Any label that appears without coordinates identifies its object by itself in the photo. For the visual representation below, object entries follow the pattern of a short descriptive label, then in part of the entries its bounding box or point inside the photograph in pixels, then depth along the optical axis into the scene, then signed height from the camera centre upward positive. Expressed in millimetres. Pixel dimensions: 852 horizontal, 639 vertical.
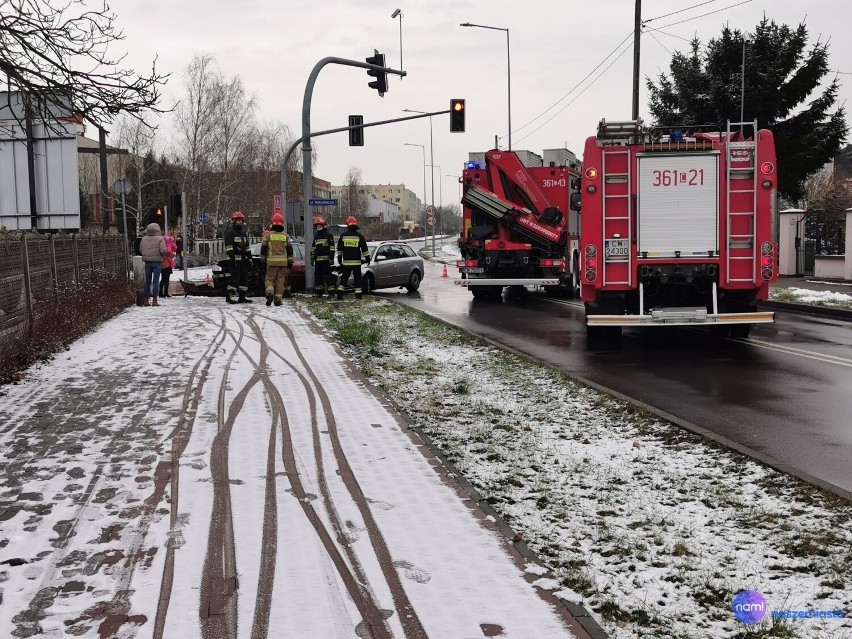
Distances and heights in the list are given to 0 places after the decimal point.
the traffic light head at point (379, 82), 22500 +4812
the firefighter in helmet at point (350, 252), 19688 +230
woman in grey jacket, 18078 +229
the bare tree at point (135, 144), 61859 +9337
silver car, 23648 -201
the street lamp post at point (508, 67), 41312 +9588
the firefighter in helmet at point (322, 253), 20172 +211
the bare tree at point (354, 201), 120950 +9367
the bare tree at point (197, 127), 53531 +8723
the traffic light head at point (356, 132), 24689 +3871
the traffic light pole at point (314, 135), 24250 +3595
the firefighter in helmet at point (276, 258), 17766 +94
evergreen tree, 30922 +6176
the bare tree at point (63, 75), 7711 +1818
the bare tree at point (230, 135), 55469 +8655
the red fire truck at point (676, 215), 11844 +601
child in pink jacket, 21109 -341
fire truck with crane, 20156 +1086
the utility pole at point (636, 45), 24172 +6153
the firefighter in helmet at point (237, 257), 18484 +128
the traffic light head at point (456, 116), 23984 +4137
